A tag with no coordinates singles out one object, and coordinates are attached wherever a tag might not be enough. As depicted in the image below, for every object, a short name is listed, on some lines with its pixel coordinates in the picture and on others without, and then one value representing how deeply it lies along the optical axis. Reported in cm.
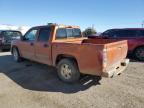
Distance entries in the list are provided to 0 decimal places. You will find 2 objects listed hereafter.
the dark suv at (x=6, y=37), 762
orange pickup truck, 265
